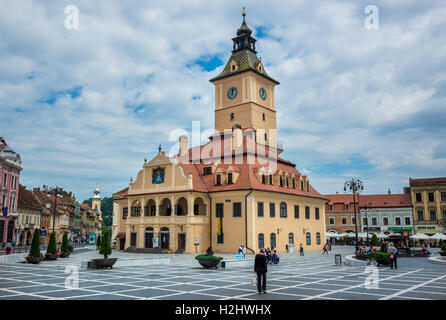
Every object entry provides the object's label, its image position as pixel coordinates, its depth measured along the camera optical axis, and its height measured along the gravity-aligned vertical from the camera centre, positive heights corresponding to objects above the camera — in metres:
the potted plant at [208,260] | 25.72 -2.61
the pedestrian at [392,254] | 25.83 -2.33
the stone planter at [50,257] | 32.62 -2.86
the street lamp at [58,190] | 46.65 +4.42
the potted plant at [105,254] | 25.08 -2.17
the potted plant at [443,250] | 33.36 -2.79
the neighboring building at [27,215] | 61.91 +1.58
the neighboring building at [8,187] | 53.44 +5.62
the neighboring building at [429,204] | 68.62 +2.92
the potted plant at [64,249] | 35.82 -2.40
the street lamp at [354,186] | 42.27 +3.96
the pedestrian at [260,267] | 14.87 -1.80
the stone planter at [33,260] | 29.27 -2.79
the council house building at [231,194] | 44.09 +3.58
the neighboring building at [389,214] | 72.69 +1.29
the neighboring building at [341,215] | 78.38 +1.24
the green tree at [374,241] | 43.97 -2.43
